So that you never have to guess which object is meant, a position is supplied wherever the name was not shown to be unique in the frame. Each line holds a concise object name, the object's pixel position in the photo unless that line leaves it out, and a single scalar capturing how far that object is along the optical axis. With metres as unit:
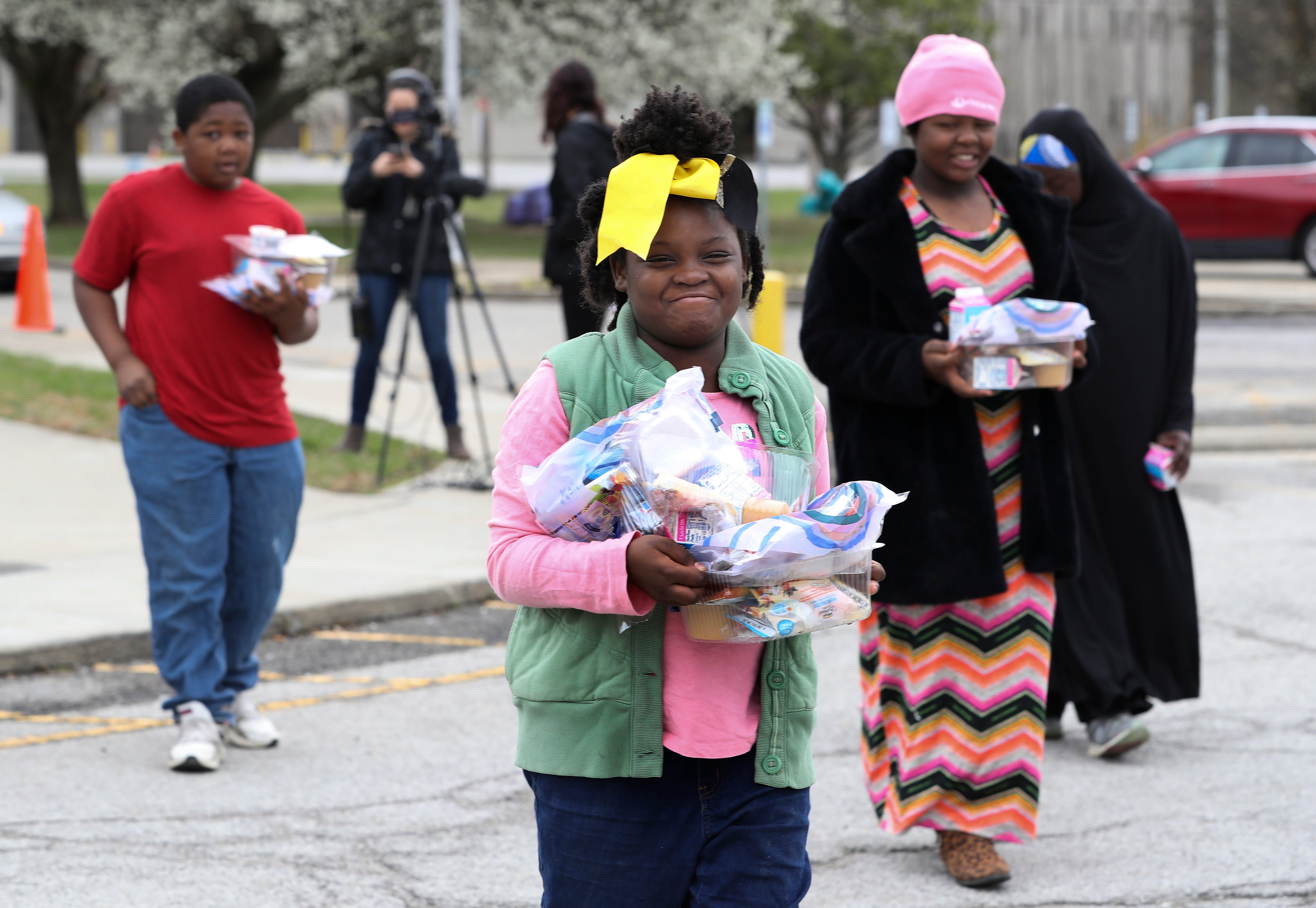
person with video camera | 20.02
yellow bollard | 21.73
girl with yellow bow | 5.33
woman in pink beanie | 8.38
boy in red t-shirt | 10.33
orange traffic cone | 30.19
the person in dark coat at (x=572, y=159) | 17.11
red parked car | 43.53
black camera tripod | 19.31
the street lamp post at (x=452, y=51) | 47.91
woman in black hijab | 10.73
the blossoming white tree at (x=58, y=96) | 59.84
